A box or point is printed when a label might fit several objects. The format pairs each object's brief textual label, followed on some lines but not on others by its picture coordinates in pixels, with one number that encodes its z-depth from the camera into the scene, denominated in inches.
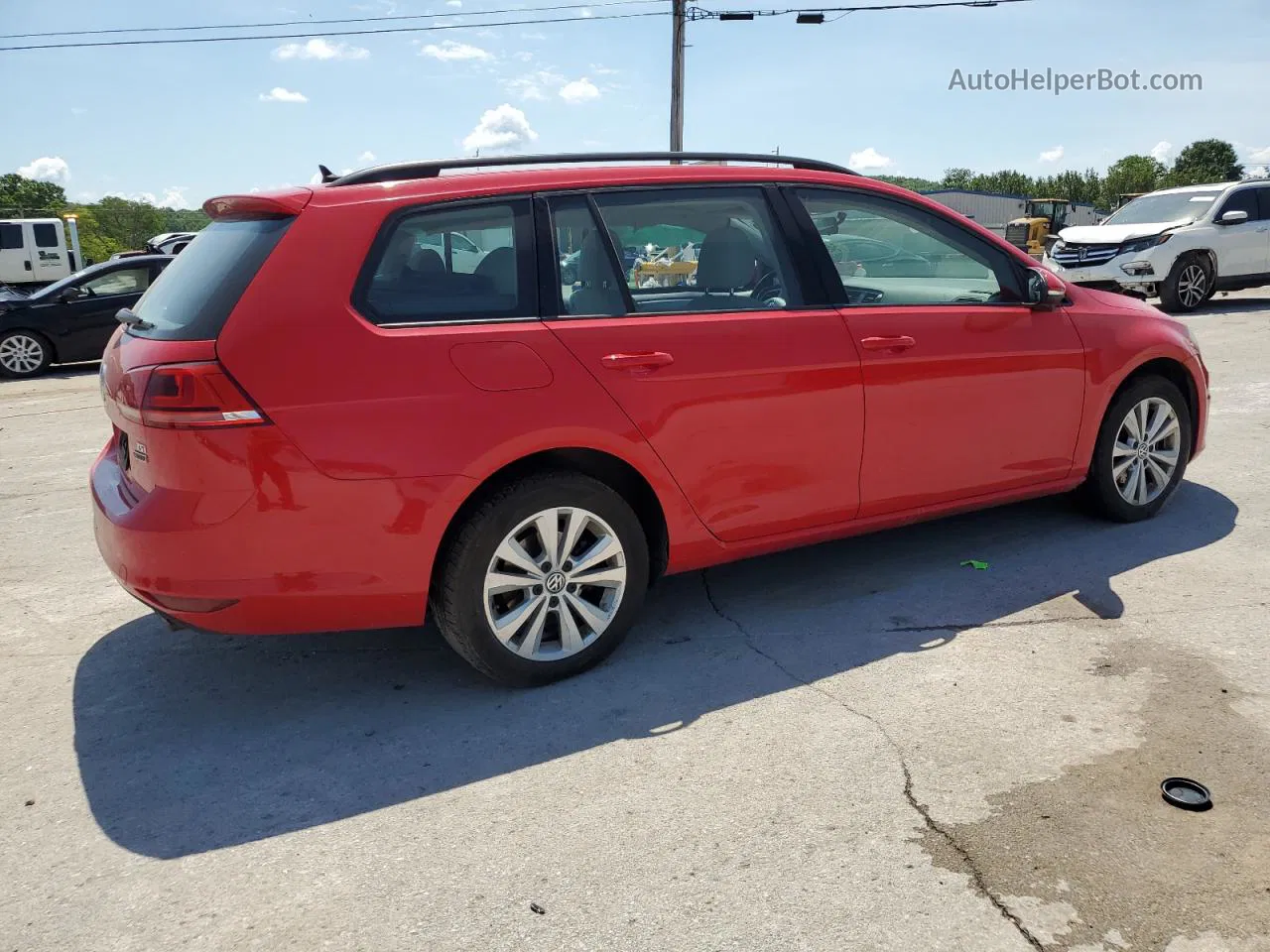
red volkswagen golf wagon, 128.2
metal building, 3294.8
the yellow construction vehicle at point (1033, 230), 1407.5
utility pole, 1045.2
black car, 535.5
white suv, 597.6
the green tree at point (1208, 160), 4931.1
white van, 1070.4
